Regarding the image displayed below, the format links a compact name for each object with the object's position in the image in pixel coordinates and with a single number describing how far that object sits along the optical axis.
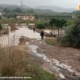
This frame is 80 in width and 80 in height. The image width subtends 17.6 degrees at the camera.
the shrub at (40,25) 72.81
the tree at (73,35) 27.16
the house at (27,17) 107.18
